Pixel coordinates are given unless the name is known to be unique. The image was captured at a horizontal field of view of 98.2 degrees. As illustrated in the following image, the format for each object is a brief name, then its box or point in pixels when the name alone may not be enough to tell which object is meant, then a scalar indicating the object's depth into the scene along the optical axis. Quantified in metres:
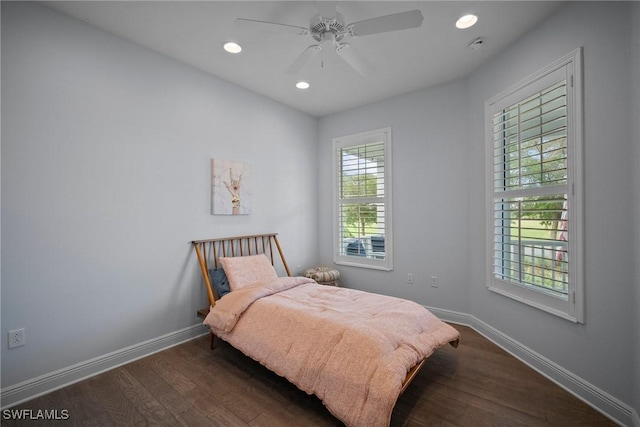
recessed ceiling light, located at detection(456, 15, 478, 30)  2.18
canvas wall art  3.09
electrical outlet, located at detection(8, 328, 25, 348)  1.89
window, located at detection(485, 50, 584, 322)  1.98
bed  1.58
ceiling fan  1.76
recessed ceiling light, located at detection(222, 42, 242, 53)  2.51
